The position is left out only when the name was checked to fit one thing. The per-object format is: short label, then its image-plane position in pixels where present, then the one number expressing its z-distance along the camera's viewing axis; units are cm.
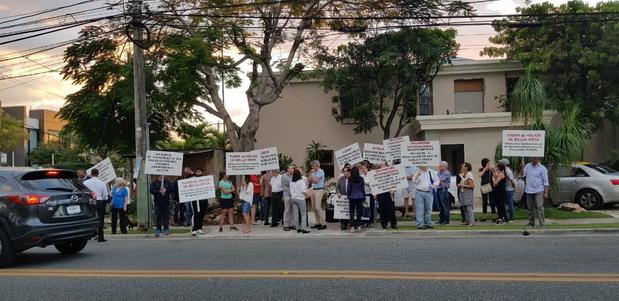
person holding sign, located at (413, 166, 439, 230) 1422
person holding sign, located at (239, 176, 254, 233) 1495
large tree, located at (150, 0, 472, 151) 2092
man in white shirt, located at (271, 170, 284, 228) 1580
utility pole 1652
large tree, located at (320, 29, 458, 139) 2355
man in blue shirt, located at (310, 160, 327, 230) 1501
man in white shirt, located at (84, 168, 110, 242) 1441
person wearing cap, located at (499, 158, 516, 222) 1517
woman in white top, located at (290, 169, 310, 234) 1448
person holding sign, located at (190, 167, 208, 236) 1509
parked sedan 1797
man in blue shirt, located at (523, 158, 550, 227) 1379
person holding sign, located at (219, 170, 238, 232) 1508
